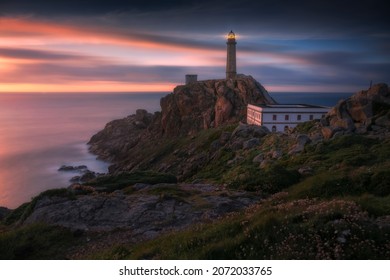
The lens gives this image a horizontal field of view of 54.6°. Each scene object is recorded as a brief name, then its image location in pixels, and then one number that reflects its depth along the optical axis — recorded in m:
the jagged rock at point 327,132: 29.56
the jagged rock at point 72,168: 84.31
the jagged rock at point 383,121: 28.10
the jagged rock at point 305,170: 17.97
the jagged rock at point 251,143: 38.44
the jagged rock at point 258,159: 29.48
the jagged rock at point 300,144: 26.55
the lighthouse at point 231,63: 102.76
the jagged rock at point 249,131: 43.76
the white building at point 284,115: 61.47
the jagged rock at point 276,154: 27.12
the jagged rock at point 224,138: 48.56
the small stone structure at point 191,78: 111.50
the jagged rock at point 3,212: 20.05
